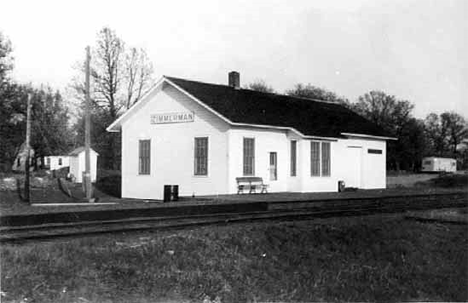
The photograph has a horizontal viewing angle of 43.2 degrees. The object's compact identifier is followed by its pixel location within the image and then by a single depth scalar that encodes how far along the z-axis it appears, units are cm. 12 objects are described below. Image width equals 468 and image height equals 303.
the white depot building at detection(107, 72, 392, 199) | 2706
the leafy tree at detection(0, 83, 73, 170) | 4862
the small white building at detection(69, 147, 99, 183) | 5441
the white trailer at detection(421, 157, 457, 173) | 8544
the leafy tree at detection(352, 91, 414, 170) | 8544
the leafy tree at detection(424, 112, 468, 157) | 10425
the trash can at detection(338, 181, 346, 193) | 3209
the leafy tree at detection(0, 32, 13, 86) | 4312
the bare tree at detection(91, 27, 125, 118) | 4950
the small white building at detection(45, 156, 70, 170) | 7574
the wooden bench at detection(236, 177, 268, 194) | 2681
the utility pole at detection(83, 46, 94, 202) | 2781
